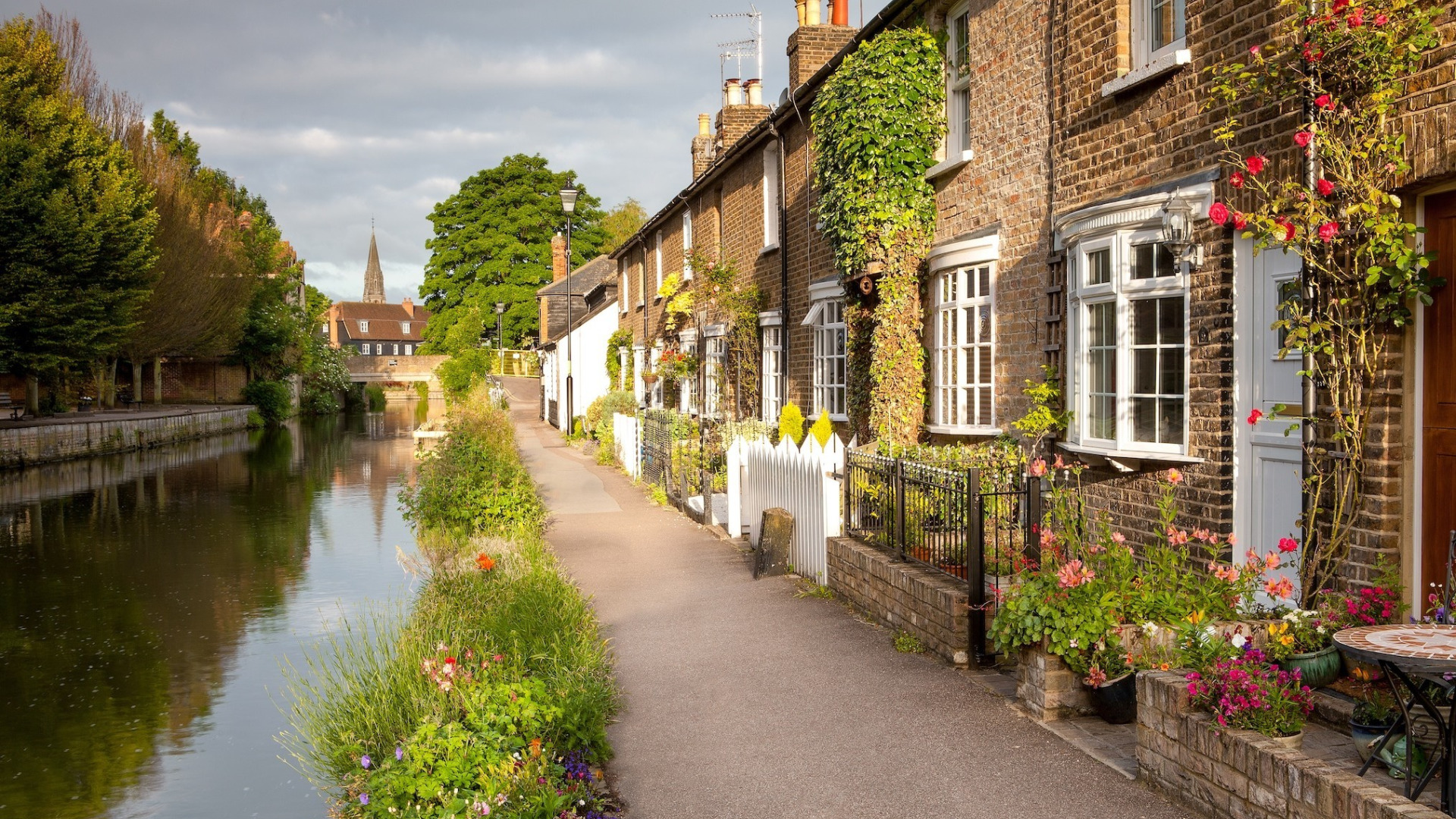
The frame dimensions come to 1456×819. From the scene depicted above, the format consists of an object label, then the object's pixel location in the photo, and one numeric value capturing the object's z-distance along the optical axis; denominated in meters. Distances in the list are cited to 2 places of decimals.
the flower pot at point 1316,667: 5.72
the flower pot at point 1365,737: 4.72
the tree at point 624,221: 78.62
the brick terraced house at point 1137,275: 6.20
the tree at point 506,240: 71.38
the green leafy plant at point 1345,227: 6.13
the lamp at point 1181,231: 8.12
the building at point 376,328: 140.12
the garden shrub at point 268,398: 54.22
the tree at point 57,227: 29.72
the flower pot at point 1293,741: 4.82
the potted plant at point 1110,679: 6.45
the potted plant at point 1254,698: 4.93
